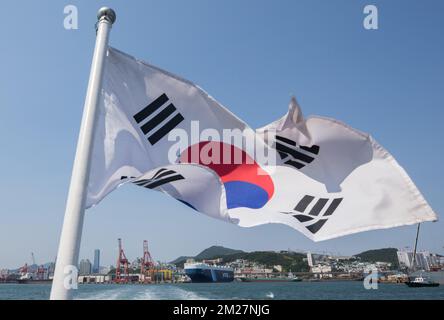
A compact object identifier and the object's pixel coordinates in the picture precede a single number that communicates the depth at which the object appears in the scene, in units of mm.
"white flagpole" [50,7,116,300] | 2994
